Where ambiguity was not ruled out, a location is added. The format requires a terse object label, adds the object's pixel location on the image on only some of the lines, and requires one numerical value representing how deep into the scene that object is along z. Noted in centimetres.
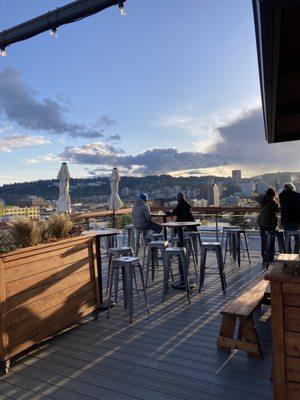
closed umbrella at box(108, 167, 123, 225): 893
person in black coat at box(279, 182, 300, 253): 620
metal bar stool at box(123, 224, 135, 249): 742
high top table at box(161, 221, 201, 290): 521
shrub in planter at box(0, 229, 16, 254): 306
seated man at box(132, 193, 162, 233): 642
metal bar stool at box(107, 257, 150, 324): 386
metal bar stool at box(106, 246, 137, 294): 462
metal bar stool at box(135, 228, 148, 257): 697
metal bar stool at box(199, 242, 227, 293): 486
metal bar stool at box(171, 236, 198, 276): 623
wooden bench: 296
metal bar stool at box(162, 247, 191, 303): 457
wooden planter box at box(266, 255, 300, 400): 207
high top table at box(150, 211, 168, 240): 723
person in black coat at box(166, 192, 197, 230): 682
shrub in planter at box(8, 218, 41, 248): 329
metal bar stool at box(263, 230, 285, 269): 635
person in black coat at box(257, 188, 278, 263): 649
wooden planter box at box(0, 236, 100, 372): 298
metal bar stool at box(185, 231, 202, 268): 676
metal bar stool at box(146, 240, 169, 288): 512
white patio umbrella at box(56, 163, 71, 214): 785
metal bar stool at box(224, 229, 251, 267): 667
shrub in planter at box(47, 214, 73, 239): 377
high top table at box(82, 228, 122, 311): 425
